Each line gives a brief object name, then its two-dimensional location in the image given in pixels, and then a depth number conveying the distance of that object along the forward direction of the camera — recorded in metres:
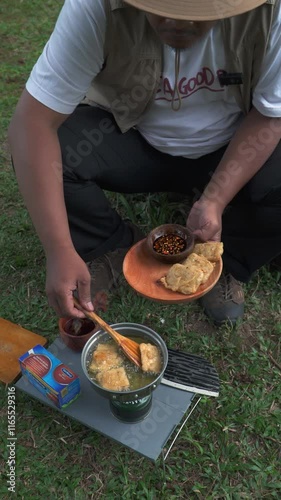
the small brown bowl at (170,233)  1.95
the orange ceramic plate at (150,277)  1.88
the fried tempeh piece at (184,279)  1.85
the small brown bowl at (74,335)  1.98
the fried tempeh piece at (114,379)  1.69
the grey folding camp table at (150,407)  1.81
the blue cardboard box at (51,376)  1.84
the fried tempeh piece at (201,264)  1.89
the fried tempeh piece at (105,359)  1.76
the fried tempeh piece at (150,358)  1.73
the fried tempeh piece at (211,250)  1.94
